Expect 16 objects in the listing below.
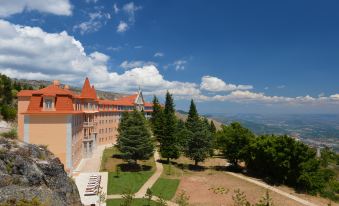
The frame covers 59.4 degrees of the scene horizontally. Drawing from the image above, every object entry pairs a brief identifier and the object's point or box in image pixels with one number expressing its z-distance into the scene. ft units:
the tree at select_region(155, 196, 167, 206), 92.35
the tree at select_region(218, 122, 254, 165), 175.01
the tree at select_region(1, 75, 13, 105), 243.79
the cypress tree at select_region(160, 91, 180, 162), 176.14
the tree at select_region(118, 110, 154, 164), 152.66
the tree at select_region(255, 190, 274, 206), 107.45
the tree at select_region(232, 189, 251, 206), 105.49
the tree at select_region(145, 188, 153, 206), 100.22
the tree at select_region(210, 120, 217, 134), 265.75
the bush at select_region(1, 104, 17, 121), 205.19
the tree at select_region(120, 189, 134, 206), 84.04
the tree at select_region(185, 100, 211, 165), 168.86
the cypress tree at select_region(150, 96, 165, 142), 199.76
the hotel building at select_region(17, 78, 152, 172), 131.23
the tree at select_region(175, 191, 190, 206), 105.91
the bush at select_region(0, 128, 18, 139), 80.43
